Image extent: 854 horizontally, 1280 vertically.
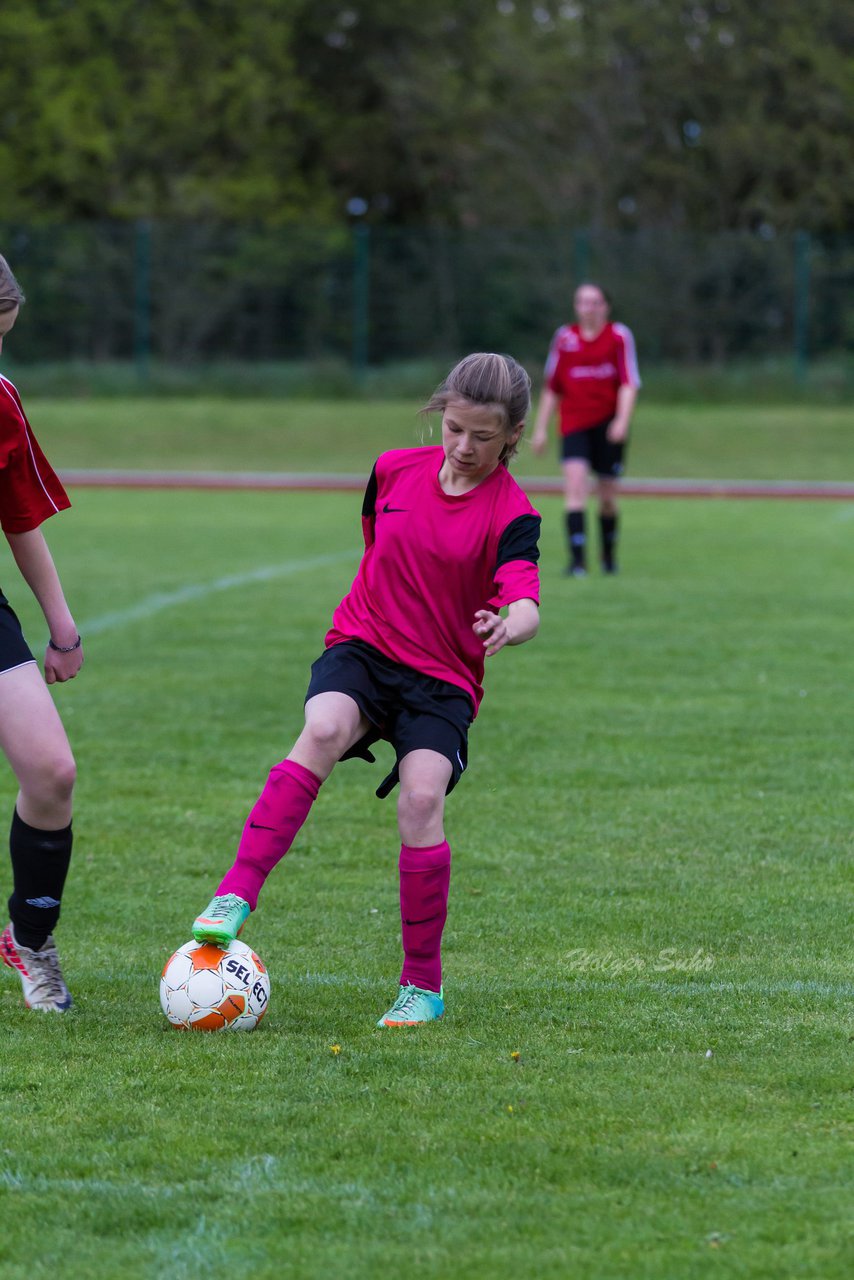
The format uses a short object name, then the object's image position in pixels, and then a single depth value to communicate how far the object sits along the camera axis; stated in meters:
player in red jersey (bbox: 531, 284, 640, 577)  26.62
